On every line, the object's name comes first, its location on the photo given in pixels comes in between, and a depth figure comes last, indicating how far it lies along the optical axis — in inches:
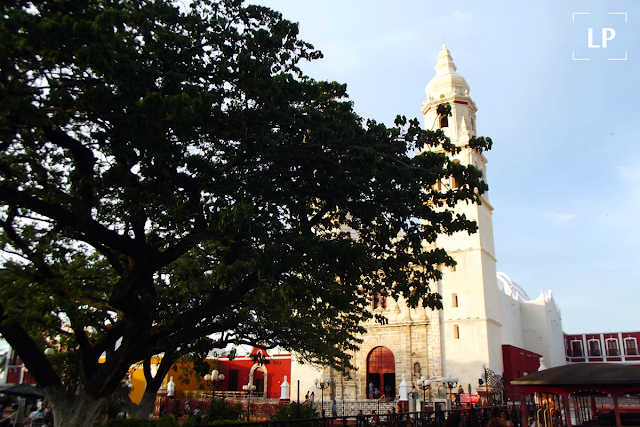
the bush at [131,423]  496.7
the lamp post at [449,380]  778.9
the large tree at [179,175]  271.1
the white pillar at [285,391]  950.4
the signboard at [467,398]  882.9
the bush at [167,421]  501.4
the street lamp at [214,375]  768.9
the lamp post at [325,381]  889.0
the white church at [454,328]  1018.7
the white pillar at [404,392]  839.1
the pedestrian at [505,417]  281.1
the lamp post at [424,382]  848.1
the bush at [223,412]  722.5
